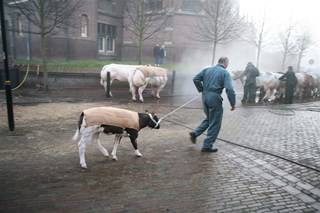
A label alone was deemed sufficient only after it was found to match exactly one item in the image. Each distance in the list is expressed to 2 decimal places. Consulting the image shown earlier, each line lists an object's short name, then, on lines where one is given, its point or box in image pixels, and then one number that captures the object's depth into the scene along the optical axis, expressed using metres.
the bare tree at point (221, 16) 22.48
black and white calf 5.69
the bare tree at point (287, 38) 32.72
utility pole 7.88
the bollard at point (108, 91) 14.74
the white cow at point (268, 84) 16.12
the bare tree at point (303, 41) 34.97
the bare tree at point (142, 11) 20.35
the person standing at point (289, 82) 15.96
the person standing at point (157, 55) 25.88
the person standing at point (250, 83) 15.05
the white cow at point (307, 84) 18.83
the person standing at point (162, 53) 25.81
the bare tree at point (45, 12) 14.90
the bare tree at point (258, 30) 28.56
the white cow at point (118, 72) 14.75
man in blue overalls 6.94
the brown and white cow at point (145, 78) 14.06
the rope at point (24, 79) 16.45
